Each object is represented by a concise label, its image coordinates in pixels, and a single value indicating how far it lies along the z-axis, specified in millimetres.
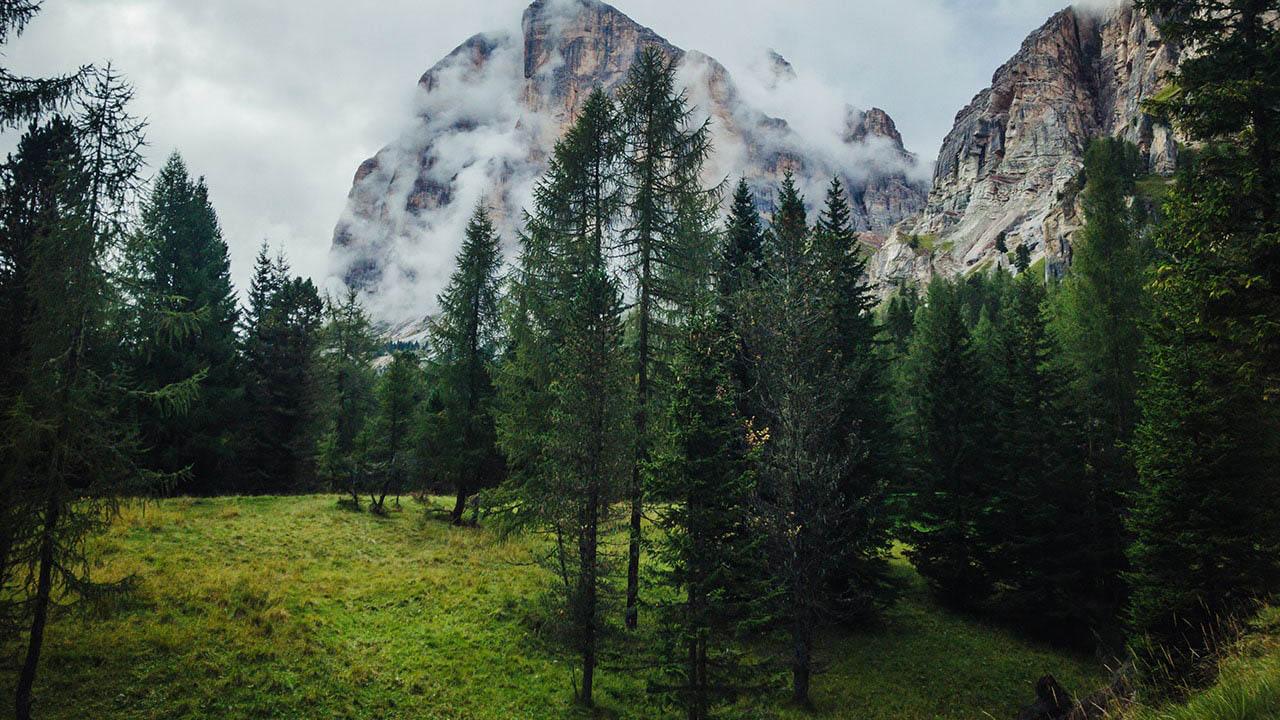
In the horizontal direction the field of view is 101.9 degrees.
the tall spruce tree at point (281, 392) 30031
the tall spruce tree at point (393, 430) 26375
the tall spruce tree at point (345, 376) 31766
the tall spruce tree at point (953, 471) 19891
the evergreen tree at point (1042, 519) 18422
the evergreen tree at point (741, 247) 17484
